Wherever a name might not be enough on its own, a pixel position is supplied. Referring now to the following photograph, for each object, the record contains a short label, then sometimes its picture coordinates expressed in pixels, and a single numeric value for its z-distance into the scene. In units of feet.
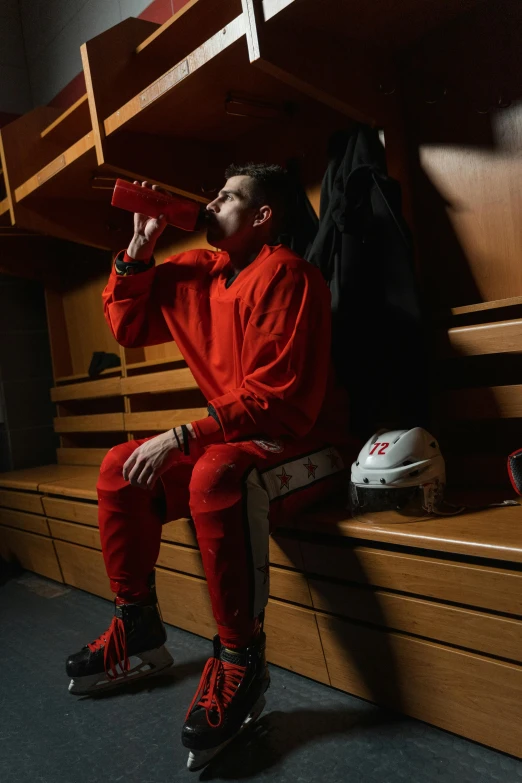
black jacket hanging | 5.62
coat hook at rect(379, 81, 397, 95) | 6.18
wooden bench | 3.92
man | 4.47
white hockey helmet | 4.74
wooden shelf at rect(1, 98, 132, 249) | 9.30
